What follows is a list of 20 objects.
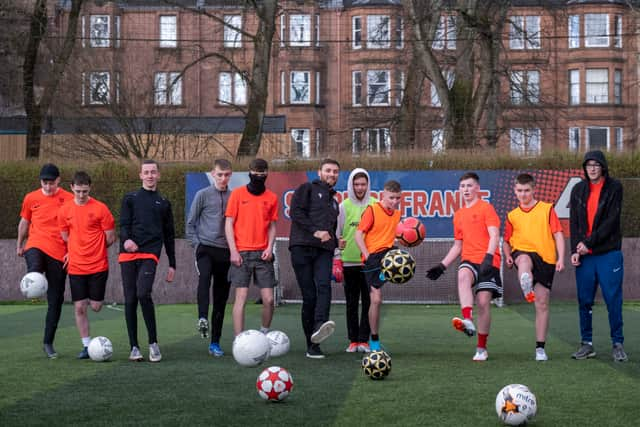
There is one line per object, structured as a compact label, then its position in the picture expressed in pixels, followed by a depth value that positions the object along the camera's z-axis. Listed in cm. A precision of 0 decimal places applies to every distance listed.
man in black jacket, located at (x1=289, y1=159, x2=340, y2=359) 1128
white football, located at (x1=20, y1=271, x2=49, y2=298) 1127
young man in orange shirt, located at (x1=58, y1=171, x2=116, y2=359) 1127
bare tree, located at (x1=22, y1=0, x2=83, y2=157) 2970
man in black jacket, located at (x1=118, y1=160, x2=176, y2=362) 1095
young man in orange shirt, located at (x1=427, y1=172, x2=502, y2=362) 1082
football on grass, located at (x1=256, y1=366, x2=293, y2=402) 789
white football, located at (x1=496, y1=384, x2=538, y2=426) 695
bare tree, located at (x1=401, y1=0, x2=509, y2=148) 2831
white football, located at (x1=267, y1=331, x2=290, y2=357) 1102
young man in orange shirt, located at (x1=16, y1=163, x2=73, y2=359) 1156
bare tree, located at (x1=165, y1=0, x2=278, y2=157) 2842
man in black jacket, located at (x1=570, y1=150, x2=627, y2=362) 1106
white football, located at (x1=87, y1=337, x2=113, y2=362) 1076
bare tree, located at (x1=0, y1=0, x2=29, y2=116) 3022
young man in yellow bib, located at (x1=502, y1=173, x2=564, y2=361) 1098
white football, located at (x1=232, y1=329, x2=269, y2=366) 948
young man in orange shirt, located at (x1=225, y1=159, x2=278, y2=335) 1145
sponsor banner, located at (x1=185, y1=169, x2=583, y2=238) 2172
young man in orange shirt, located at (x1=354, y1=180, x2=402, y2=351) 1137
